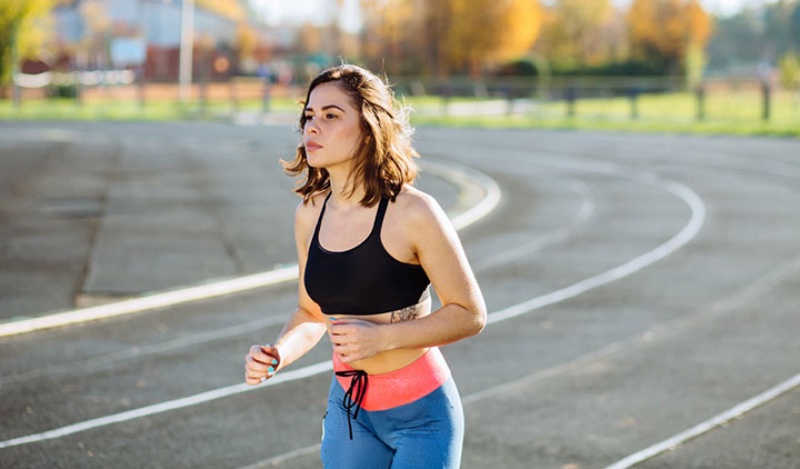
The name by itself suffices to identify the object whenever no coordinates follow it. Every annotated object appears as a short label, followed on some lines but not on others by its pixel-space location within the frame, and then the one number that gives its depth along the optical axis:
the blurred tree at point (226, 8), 106.69
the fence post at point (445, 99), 45.53
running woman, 3.45
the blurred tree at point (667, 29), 76.81
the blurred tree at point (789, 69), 51.31
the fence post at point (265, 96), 45.28
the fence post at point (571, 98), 42.75
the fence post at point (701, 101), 39.03
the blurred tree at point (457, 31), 70.69
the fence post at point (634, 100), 40.88
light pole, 47.84
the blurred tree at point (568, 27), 94.56
